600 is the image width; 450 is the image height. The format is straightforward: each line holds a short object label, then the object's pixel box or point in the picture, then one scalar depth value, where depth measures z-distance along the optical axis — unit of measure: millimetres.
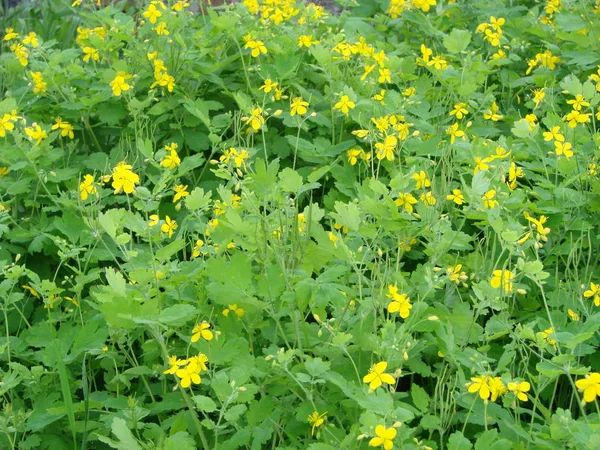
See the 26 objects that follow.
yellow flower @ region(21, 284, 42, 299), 2627
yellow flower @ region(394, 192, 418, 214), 2250
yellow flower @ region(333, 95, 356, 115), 2803
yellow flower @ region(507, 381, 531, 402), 1757
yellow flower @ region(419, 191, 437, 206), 2279
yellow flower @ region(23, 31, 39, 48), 3180
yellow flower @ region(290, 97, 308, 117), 2738
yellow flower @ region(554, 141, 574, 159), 2574
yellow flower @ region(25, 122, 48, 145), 2887
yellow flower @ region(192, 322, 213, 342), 1929
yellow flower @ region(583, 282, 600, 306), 2115
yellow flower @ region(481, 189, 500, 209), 2123
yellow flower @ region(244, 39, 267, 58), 3137
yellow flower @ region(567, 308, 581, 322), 2129
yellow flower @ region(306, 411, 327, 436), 1881
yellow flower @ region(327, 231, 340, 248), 2130
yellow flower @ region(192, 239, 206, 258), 2245
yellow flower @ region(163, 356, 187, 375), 1851
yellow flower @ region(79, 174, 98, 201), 2424
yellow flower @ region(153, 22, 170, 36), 3180
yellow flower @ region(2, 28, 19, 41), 3499
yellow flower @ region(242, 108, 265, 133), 2596
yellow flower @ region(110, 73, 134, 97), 3006
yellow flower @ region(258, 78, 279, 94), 2997
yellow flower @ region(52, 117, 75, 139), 3158
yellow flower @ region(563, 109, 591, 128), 2750
